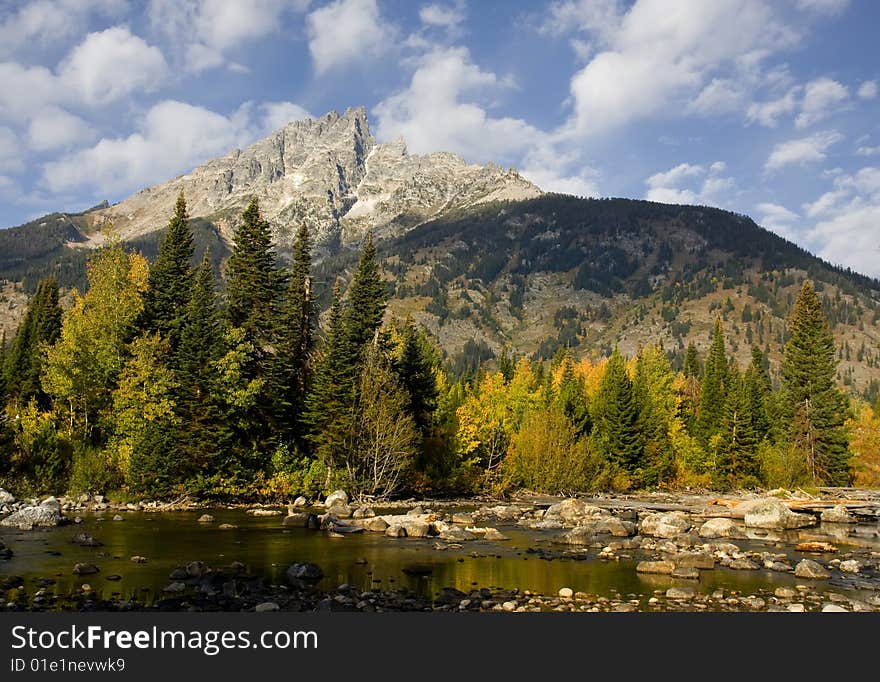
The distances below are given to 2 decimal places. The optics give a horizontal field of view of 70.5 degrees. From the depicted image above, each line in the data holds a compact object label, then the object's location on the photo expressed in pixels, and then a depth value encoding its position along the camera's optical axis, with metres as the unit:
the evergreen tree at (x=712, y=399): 84.62
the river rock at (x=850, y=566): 25.58
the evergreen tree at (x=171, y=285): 51.91
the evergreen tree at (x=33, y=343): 64.50
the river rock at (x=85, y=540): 26.59
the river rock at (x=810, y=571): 23.52
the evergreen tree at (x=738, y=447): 78.31
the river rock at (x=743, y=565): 25.14
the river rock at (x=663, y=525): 35.54
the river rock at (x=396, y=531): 33.62
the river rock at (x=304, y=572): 21.22
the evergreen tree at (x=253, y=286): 53.81
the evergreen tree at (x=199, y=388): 45.56
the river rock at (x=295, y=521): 36.32
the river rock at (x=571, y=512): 42.47
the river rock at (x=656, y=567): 23.92
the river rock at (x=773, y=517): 42.06
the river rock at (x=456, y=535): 32.88
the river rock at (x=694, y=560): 25.31
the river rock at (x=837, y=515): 46.84
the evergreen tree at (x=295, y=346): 53.47
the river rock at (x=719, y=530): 35.97
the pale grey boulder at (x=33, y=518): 31.28
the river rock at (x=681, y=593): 19.75
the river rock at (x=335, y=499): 47.69
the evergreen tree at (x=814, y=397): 78.06
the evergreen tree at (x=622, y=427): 73.94
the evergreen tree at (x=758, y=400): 83.88
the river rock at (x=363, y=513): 40.75
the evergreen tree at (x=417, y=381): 59.41
